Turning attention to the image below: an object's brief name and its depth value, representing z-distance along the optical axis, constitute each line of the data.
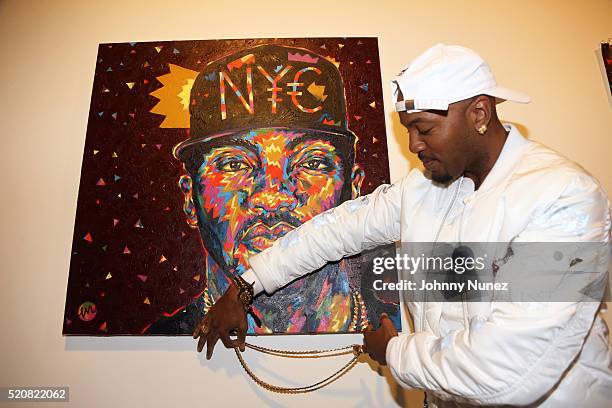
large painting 1.29
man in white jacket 0.77
